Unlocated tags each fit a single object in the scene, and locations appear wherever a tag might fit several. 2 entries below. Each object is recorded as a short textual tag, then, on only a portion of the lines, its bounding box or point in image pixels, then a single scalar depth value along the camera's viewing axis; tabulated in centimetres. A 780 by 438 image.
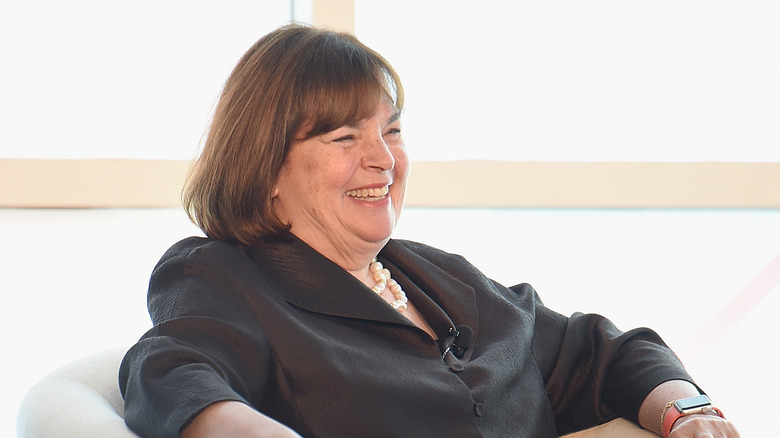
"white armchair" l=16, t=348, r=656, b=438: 482
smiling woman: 490
